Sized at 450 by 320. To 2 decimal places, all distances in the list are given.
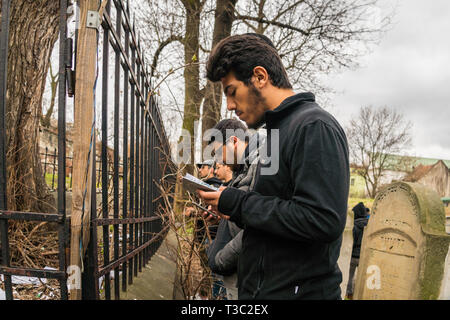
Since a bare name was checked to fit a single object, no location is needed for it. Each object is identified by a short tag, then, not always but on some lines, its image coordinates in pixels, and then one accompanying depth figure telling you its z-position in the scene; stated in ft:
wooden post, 5.15
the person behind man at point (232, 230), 6.88
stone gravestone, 13.58
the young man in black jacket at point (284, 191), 3.79
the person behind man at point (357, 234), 20.71
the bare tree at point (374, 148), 111.24
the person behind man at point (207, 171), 10.50
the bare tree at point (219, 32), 25.41
